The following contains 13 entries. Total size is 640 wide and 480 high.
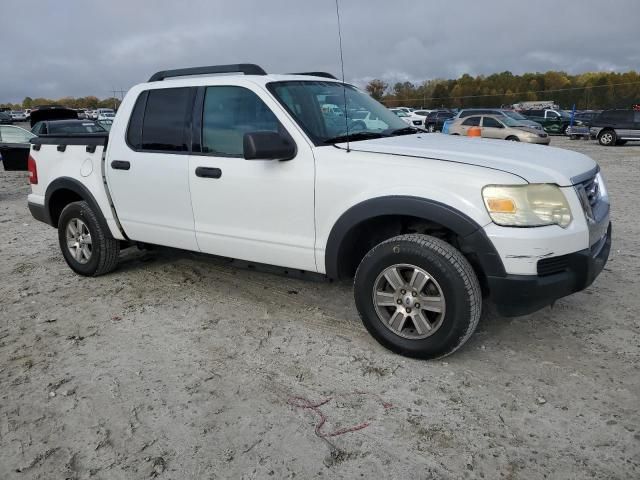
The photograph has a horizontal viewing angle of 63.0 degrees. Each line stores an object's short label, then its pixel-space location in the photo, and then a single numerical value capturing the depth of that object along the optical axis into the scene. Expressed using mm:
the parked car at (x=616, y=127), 20750
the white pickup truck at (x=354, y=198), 2947
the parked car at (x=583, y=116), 28484
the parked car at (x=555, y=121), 29328
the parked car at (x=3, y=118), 36594
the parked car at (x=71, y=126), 12609
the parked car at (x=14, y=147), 11698
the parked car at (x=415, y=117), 33562
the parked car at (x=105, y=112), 50262
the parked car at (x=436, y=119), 32041
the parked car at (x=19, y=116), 60306
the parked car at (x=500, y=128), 18719
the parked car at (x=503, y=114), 20000
